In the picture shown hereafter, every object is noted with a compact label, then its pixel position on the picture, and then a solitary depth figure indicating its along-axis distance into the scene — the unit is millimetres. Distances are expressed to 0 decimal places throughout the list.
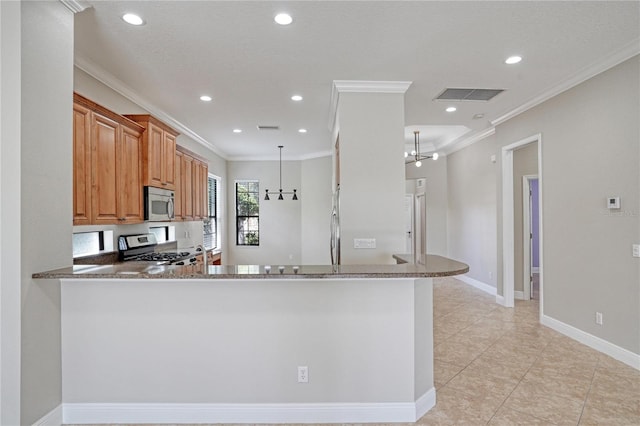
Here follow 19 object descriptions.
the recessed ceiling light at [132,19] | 2531
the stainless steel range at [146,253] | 3906
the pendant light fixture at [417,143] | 6579
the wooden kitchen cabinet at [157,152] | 3852
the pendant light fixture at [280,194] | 7969
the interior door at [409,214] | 6722
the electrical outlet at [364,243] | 3770
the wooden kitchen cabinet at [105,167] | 2809
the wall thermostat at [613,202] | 3283
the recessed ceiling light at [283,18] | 2525
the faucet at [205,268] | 2173
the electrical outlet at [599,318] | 3531
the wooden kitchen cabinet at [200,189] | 5570
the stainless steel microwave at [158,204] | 3846
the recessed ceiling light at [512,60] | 3188
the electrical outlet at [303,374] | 2312
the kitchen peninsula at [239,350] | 2293
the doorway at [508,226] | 5211
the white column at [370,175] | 3777
